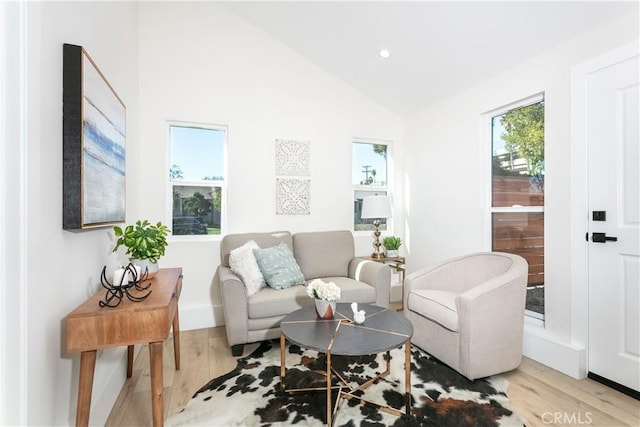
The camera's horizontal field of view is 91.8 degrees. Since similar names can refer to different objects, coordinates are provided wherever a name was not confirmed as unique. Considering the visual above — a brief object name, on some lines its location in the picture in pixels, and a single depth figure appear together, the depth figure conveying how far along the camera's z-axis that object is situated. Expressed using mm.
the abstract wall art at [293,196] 3521
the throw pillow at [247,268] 2684
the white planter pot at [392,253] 3730
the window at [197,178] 3199
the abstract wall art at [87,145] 1381
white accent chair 2062
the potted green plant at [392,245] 3729
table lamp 3567
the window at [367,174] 3986
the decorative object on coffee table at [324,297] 1950
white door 1950
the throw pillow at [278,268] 2797
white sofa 2475
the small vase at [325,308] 1973
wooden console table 1310
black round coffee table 1573
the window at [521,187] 2568
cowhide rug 1690
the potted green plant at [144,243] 1937
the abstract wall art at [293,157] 3527
